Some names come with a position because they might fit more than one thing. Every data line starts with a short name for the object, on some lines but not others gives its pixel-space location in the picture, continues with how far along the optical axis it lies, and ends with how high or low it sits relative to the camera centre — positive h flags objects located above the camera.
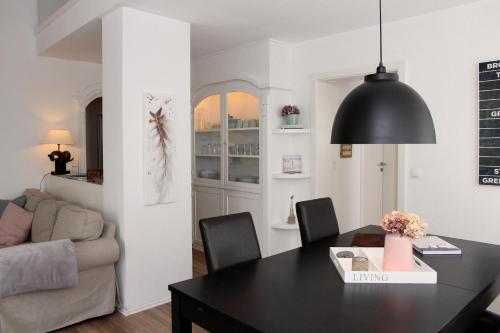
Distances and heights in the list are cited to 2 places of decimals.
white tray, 1.84 -0.57
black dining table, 1.45 -0.61
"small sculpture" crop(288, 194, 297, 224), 4.29 -0.69
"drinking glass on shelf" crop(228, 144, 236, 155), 4.79 +0.05
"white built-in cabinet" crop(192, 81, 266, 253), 4.48 +0.03
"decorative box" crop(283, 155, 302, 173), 4.39 -0.11
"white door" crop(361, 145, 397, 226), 5.25 -0.38
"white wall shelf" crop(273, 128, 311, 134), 4.22 +0.24
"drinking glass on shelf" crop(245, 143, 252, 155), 4.59 +0.06
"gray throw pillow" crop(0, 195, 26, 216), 4.36 -0.53
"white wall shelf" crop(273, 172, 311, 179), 4.20 -0.24
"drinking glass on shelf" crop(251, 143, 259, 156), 4.50 +0.05
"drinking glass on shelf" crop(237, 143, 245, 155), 4.68 +0.06
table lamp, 4.82 +0.13
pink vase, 1.89 -0.48
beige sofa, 2.78 -1.02
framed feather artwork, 3.36 +0.05
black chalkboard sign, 3.06 +0.23
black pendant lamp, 1.61 +0.15
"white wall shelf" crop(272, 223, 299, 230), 4.21 -0.77
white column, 3.25 +0.06
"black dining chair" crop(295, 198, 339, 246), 2.78 -0.48
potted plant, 4.25 +0.42
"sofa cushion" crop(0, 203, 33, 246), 3.82 -0.69
